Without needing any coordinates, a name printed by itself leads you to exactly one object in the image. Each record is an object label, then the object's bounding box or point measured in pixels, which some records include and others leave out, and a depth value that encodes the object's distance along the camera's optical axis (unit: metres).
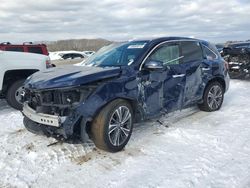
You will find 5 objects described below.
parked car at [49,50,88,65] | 15.25
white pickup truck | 4.54
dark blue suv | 2.80
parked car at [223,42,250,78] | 7.41
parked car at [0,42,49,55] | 7.99
